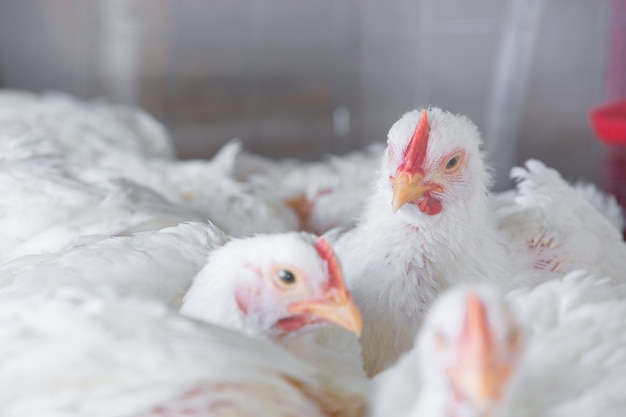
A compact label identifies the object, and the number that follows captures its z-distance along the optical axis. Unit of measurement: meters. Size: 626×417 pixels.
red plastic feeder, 1.25
